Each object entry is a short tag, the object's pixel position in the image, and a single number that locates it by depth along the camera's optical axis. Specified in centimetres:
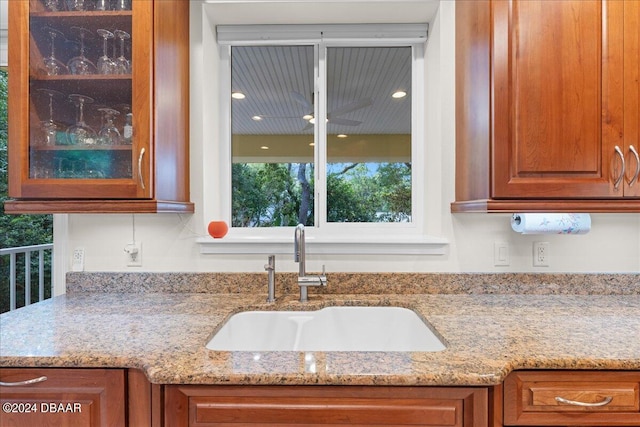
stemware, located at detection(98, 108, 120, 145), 127
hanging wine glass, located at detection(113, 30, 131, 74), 123
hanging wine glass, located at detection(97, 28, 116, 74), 126
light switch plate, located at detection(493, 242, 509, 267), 150
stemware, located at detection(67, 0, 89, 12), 126
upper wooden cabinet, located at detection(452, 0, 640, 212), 115
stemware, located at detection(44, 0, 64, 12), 124
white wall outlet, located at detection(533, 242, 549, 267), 149
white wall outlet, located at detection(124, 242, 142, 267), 152
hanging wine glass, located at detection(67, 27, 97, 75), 128
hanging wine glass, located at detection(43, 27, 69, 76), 125
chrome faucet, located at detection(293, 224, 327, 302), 135
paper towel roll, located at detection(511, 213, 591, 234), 135
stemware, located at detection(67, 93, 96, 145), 129
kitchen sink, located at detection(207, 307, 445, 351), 129
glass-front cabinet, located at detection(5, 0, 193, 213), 120
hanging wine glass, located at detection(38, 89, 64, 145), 125
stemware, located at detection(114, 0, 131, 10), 122
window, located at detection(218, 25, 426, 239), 170
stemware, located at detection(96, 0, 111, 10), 125
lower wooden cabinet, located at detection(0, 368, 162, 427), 87
